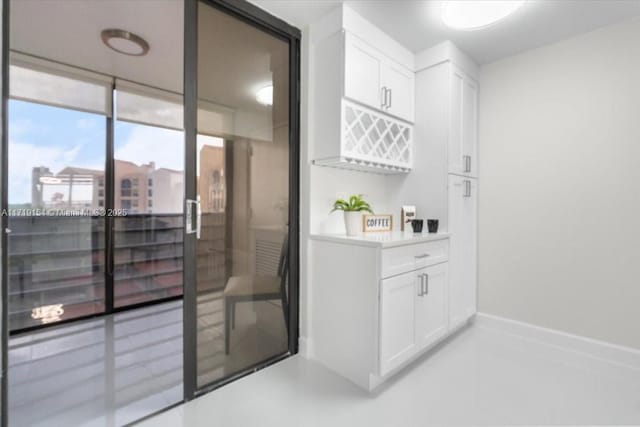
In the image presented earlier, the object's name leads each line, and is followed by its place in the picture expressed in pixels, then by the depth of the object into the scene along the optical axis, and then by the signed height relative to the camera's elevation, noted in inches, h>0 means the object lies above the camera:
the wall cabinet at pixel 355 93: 78.9 +35.1
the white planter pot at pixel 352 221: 85.2 -2.7
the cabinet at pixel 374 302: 70.8 -24.4
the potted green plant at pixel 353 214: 85.3 -0.6
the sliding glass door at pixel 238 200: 68.8 +3.1
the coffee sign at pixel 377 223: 92.8 -3.6
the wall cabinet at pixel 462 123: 96.4 +31.4
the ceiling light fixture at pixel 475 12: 75.8 +54.9
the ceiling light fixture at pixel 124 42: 92.6 +56.8
